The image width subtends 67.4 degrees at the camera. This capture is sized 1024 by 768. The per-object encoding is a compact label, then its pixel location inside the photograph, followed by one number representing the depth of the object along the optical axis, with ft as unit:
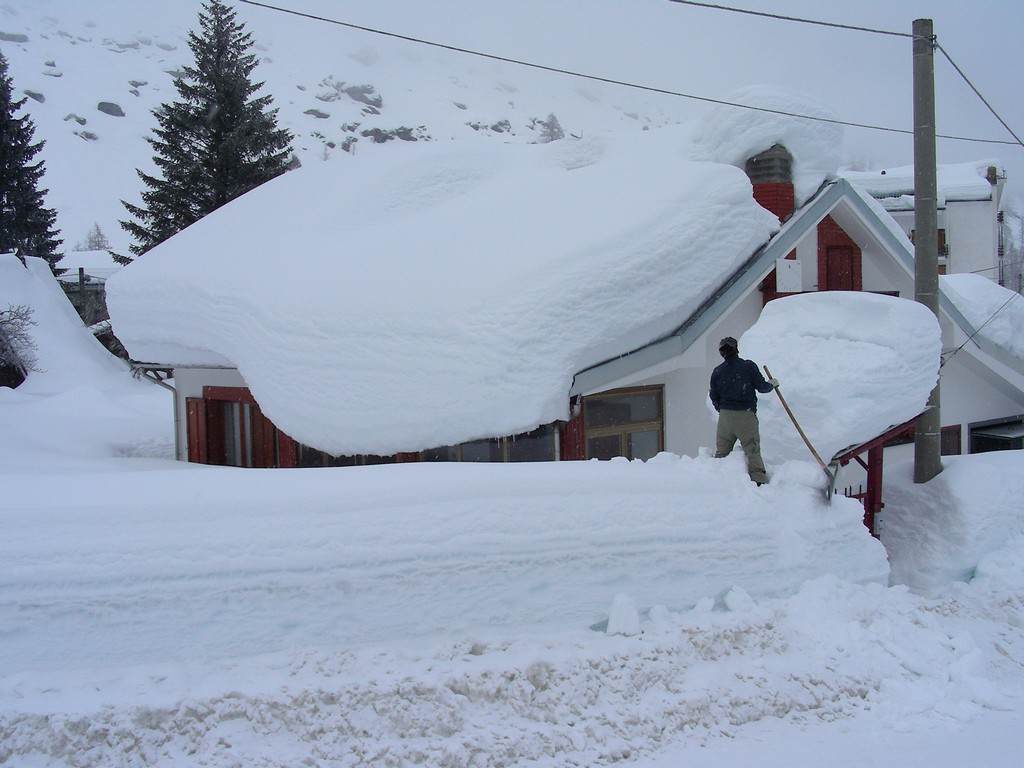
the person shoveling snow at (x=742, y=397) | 22.76
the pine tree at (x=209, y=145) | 83.20
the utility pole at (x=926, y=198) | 29.27
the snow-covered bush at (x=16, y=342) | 63.67
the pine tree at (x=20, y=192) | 86.22
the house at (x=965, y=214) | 87.61
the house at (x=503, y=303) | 27.61
